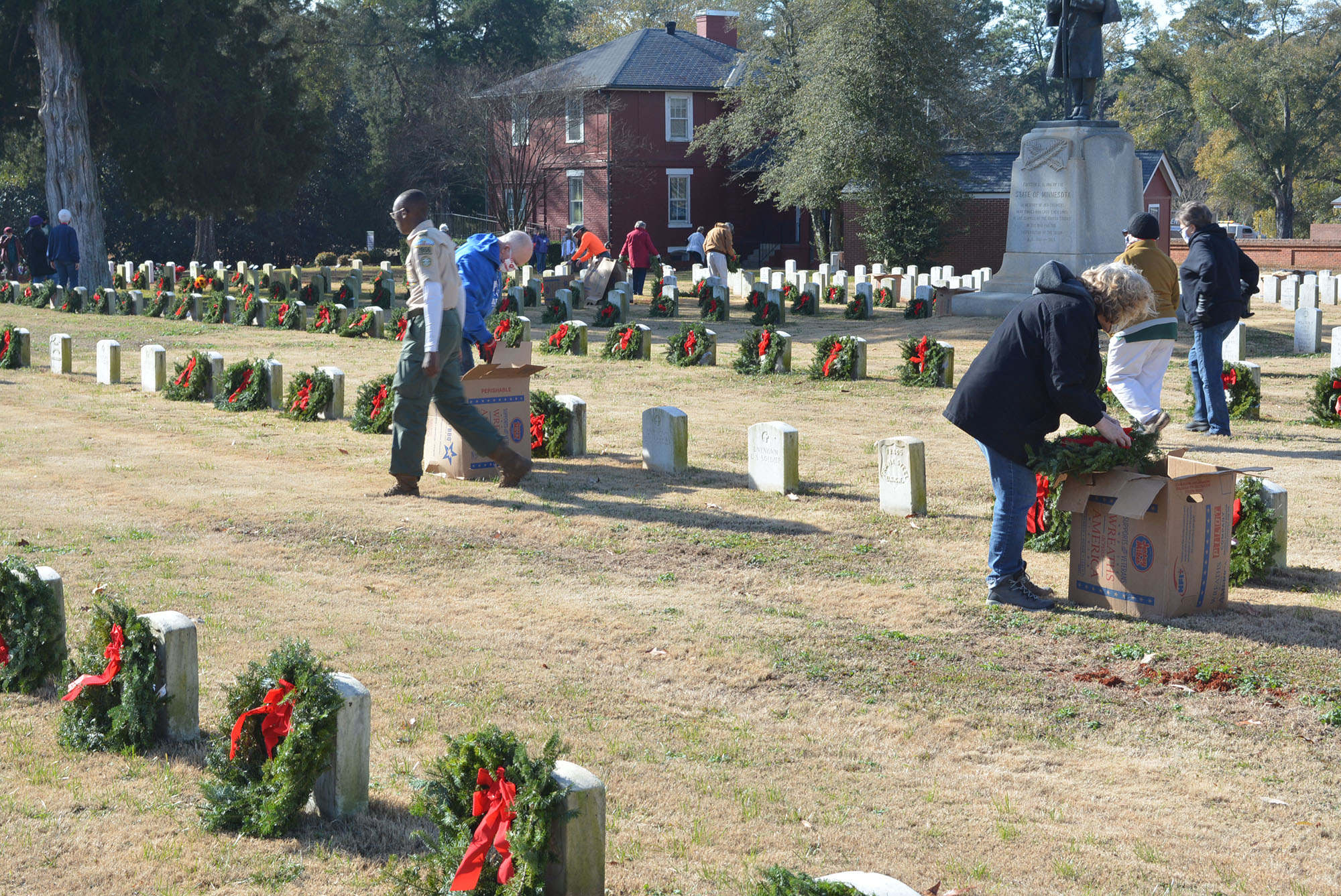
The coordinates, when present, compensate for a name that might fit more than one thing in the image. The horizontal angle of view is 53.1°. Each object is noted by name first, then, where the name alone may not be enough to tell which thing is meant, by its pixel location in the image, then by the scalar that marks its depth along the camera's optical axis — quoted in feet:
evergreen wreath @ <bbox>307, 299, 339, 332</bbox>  65.62
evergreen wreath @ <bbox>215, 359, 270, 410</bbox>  40.78
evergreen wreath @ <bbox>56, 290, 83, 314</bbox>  78.84
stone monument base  64.85
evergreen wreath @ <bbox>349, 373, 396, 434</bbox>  36.35
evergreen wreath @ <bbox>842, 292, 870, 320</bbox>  72.95
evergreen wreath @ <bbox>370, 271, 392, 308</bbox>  77.25
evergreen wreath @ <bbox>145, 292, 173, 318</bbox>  76.95
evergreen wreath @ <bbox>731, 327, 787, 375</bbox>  49.78
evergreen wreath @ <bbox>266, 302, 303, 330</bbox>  68.08
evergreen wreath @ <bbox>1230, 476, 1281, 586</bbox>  21.86
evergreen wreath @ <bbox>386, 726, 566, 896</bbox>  11.13
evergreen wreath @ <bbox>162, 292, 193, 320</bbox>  75.41
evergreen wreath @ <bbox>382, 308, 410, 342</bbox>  59.67
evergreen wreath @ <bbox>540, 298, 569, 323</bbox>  69.51
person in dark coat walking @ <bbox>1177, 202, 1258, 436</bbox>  33.78
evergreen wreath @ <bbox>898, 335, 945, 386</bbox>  45.83
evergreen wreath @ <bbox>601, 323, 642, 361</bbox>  54.75
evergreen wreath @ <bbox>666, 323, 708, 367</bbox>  52.03
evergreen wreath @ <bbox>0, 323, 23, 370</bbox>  51.98
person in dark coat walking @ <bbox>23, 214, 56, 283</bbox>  85.92
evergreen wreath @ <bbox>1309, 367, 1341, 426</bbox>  36.86
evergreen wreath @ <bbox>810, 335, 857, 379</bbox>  47.73
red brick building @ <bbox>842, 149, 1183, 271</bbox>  117.08
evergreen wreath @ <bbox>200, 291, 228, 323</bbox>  72.54
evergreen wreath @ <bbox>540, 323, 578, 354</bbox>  56.75
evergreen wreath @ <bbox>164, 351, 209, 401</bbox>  42.73
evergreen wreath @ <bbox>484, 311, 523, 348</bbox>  53.78
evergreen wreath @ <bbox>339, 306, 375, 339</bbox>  63.46
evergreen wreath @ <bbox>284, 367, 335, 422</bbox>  38.45
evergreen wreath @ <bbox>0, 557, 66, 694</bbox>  16.47
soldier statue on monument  64.49
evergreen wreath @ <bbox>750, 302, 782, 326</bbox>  70.59
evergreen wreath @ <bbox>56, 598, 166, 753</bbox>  14.88
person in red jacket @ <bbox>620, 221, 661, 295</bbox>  80.79
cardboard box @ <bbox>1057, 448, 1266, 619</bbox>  19.26
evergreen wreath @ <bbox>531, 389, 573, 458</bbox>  32.76
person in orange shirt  77.66
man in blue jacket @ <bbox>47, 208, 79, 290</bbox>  81.56
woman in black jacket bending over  19.07
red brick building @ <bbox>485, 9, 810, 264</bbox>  139.33
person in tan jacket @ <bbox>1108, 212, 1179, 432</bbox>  28.60
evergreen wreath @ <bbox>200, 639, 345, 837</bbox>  13.02
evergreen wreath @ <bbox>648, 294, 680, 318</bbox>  74.23
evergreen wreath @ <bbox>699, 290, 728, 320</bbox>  72.38
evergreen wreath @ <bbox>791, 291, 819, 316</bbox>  76.07
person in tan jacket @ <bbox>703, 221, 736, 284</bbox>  85.20
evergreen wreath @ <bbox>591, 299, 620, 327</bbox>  69.00
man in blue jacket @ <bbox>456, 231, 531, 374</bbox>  29.71
